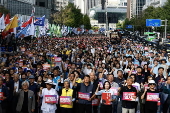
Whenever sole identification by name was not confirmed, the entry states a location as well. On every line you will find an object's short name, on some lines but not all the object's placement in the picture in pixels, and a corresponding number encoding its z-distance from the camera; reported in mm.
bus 67588
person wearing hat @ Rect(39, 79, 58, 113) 9793
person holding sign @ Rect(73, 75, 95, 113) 9930
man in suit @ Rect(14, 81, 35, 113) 9648
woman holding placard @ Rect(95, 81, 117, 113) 9805
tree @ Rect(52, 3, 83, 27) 111812
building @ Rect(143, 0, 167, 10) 122031
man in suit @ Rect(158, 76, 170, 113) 10688
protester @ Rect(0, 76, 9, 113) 10094
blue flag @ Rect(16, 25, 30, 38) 30328
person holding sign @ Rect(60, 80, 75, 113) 9797
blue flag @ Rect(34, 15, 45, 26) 34056
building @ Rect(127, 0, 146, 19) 186075
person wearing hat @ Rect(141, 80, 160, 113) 9662
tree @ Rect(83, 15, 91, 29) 158625
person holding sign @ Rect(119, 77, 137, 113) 9492
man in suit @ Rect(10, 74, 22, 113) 10402
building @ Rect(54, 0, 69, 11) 195500
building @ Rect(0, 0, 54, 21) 92094
